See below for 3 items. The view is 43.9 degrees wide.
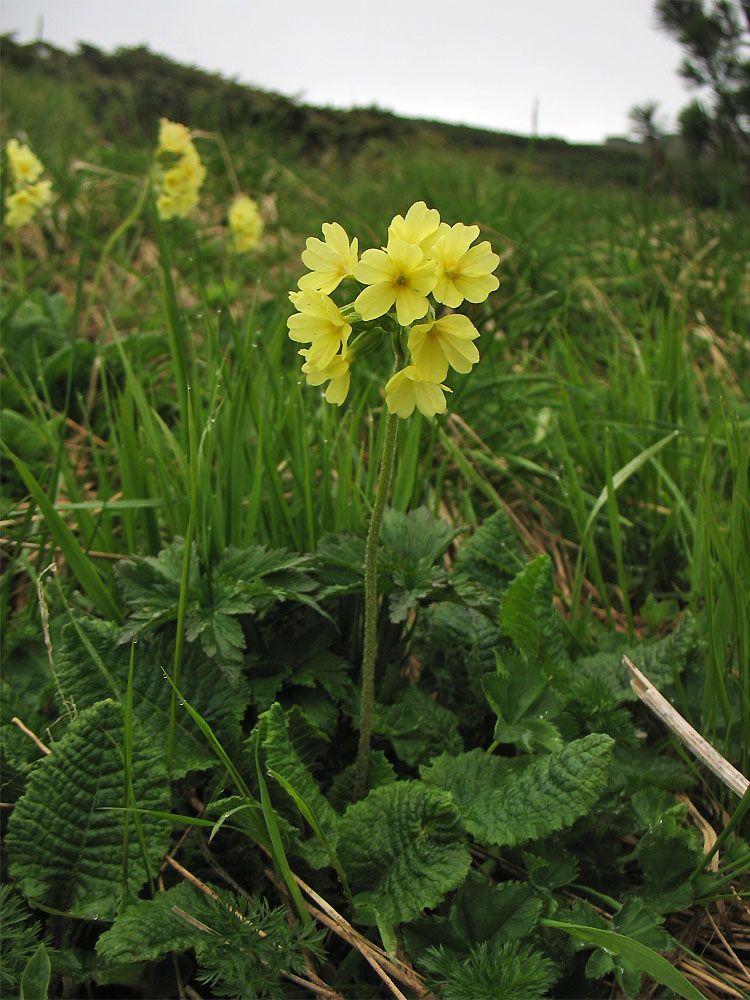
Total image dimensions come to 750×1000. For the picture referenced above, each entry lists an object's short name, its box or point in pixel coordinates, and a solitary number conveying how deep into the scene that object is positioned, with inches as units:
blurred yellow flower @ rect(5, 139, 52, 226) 22.2
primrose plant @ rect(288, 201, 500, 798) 8.1
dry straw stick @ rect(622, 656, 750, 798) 9.7
